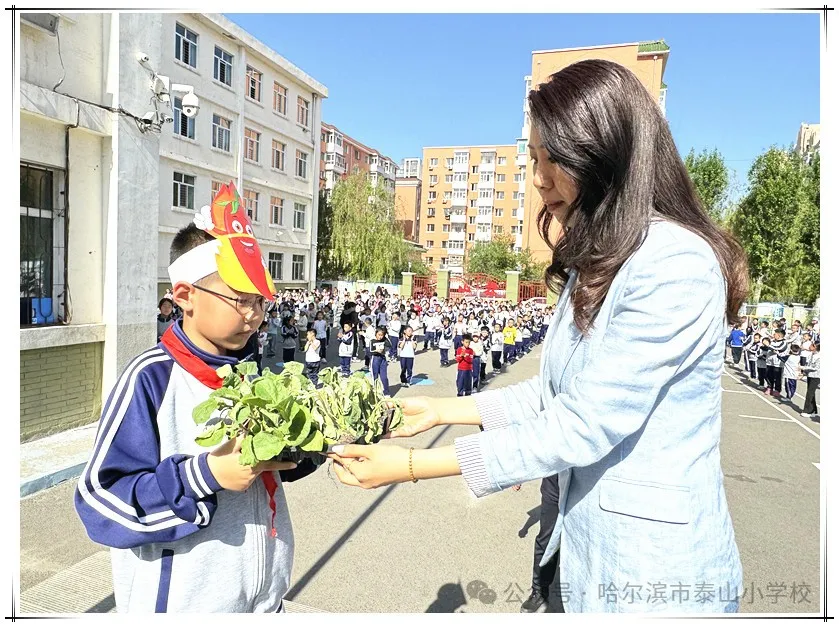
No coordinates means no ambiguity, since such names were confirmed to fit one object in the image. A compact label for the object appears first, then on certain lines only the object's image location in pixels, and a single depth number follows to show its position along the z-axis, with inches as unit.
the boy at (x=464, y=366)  475.5
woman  56.9
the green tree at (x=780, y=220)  1082.7
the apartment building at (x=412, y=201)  2896.9
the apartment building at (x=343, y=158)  2231.8
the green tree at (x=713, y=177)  1294.3
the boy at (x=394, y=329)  674.2
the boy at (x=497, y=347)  648.4
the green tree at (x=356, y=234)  1395.2
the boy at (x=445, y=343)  686.5
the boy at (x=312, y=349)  522.9
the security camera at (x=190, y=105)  316.8
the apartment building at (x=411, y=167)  3289.9
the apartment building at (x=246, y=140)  826.2
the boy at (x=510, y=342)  704.4
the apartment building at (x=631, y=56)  1483.8
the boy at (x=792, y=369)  539.5
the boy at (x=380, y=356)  486.3
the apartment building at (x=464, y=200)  2610.7
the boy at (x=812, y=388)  472.4
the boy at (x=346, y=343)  544.4
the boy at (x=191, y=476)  67.6
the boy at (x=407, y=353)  538.9
